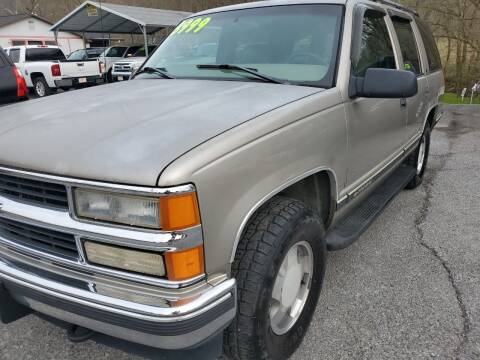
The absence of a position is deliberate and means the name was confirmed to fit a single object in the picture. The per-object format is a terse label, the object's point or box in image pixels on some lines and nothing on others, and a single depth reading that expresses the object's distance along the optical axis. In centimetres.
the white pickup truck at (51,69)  1452
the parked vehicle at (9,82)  636
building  3747
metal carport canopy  2062
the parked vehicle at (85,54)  1920
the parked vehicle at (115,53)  1814
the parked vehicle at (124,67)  1577
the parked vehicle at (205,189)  159
